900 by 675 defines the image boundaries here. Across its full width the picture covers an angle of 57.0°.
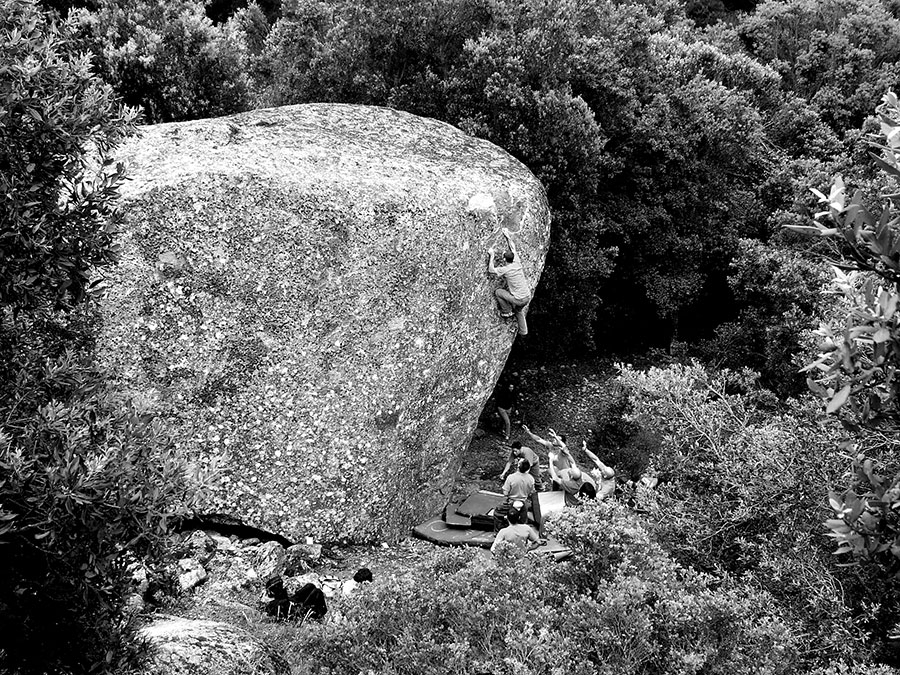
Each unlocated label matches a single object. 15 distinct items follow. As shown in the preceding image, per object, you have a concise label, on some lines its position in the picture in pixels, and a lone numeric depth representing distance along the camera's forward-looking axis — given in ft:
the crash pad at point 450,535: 49.89
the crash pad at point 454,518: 52.08
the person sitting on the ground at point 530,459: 53.08
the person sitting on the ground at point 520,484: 46.52
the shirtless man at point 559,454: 56.65
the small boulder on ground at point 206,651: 30.35
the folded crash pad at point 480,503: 54.34
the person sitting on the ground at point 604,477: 54.32
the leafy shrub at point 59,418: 22.34
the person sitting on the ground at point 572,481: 53.52
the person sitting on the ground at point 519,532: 42.37
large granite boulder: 45.09
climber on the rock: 51.70
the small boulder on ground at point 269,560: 43.34
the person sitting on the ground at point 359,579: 42.01
